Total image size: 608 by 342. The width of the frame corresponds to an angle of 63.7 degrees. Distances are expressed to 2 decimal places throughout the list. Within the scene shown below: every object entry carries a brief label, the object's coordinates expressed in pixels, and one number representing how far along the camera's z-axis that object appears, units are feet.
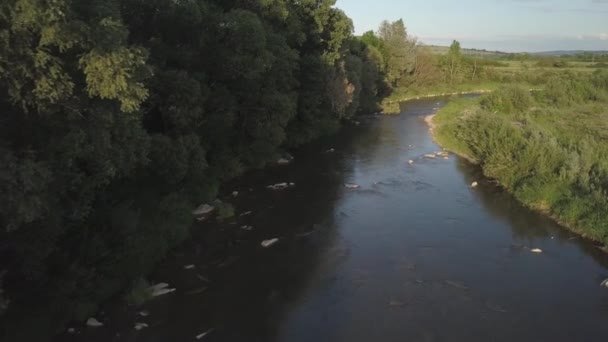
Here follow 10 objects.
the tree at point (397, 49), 203.31
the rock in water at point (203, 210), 61.56
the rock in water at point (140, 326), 37.37
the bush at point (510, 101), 124.16
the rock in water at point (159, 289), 42.23
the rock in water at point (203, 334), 36.65
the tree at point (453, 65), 245.45
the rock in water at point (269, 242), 53.36
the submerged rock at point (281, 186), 74.76
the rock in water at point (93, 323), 37.12
